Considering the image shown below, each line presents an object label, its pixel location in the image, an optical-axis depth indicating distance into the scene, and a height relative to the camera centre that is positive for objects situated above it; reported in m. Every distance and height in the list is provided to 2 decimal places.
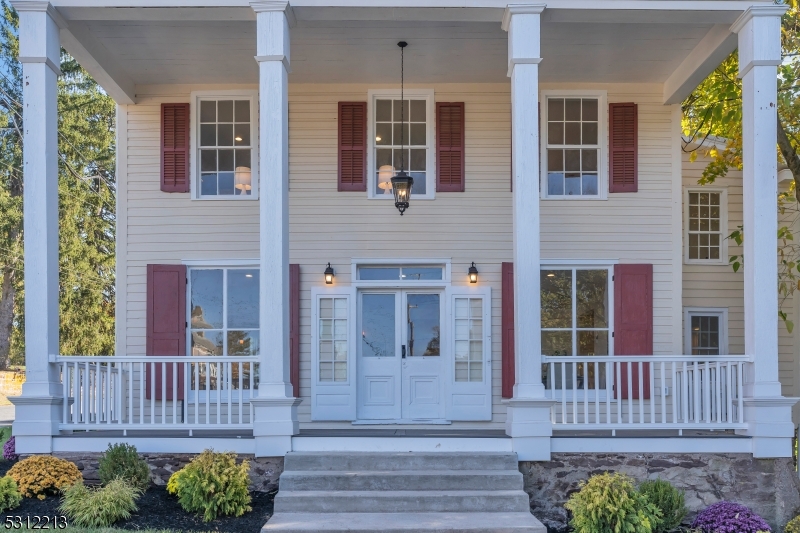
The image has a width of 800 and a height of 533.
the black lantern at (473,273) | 9.43 +0.14
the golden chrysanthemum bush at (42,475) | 6.73 -1.61
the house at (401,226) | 9.34 +0.71
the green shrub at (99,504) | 6.30 -1.74
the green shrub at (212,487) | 6.53 -1.66
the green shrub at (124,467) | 6.89 -1.57
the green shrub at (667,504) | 6.62 -1.83
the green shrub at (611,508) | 6.27 -1.78
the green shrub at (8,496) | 6.48 -1.70
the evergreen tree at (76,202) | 22.69 +2.41
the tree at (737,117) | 9.44 +2.08
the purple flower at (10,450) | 7.84 -1.63
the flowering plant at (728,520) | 6.50 -1.94
